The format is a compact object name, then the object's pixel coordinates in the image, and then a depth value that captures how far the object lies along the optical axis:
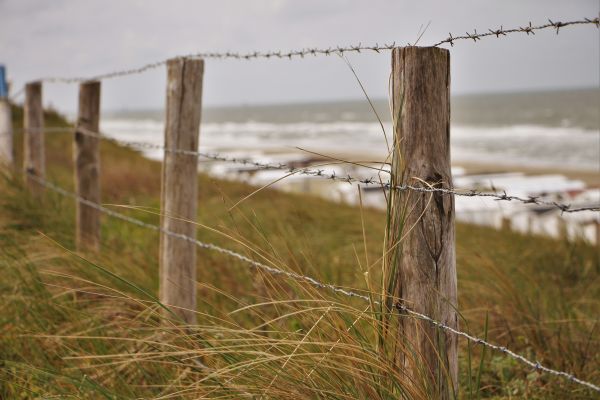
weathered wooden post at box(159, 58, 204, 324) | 3.26
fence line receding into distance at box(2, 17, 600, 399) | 1.85
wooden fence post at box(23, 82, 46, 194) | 6.04
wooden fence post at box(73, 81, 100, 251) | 4.65
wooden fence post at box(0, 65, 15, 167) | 6.75
